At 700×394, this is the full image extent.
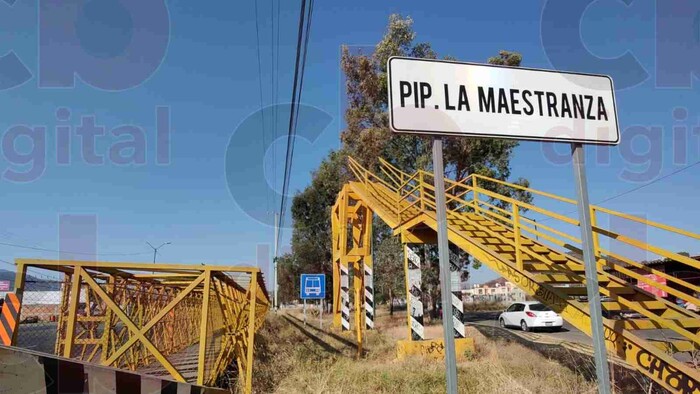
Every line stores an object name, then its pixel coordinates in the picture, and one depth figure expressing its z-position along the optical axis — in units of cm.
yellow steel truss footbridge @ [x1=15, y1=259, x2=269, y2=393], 537
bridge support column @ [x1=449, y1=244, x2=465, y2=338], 1062
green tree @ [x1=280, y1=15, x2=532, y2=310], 2142
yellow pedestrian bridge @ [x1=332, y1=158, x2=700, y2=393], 505
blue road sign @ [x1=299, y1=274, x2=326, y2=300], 2012
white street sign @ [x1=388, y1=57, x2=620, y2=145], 291
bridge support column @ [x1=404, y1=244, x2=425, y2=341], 1075
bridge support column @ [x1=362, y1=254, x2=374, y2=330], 1488
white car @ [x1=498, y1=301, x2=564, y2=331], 1884
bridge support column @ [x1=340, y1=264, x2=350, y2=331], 1703
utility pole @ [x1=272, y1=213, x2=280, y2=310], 3724
